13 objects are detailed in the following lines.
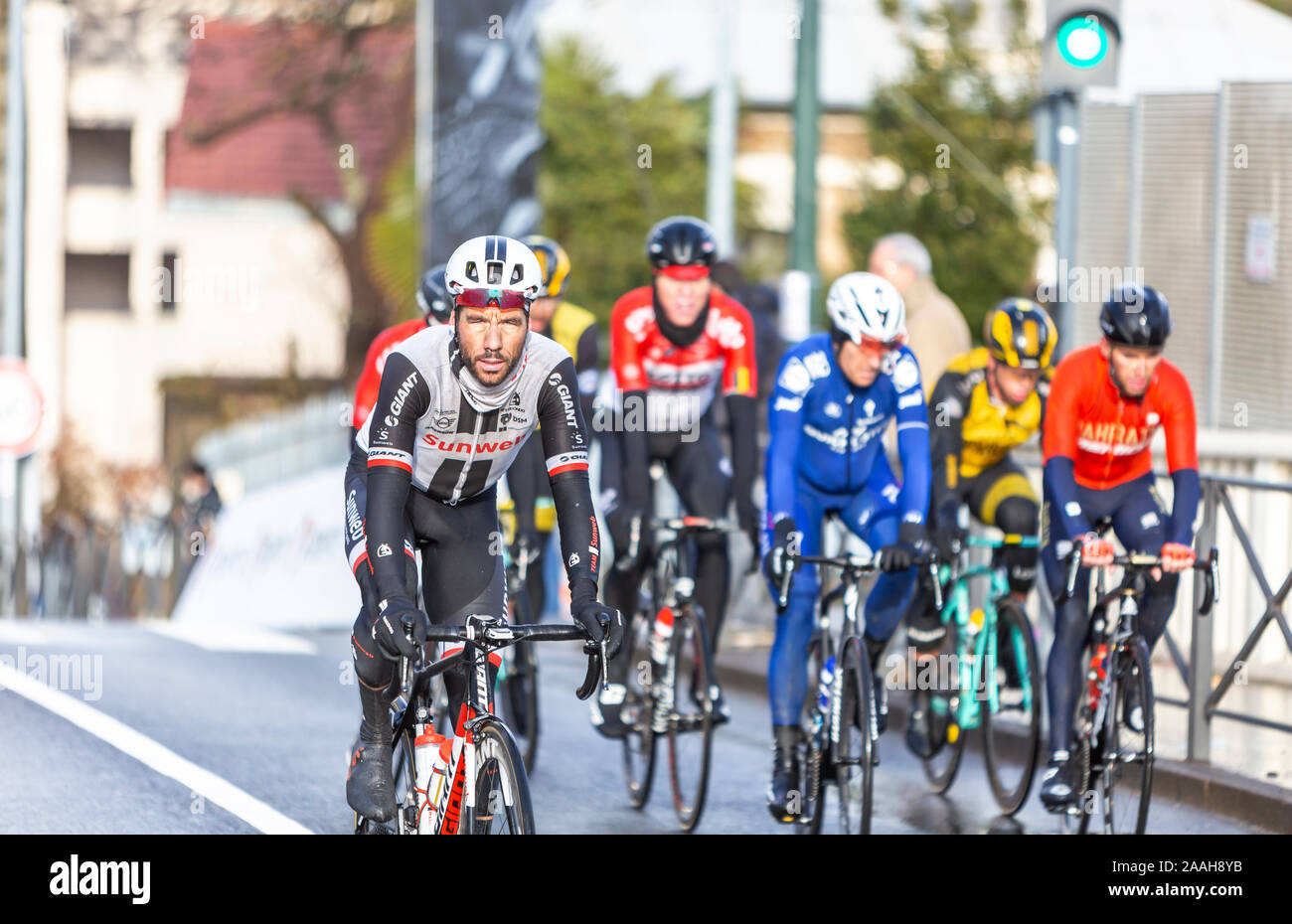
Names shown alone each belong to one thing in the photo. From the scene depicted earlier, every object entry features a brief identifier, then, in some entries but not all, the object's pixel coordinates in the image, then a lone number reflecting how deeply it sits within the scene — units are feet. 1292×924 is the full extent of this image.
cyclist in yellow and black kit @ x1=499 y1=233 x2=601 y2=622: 64.59
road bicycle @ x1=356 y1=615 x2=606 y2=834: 38.11
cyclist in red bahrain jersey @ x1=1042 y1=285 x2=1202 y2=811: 52.54
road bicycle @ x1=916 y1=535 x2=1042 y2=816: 59.88
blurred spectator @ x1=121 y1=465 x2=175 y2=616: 159.02
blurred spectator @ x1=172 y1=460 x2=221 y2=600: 149.69
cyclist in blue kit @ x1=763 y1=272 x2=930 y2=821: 52.54
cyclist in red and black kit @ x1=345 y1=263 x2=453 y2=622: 43.86
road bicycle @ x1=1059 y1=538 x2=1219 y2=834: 51.26
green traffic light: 69.10
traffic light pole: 71.41
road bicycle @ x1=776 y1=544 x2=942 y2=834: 50.19
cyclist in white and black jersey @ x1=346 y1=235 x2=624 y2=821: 40.37
